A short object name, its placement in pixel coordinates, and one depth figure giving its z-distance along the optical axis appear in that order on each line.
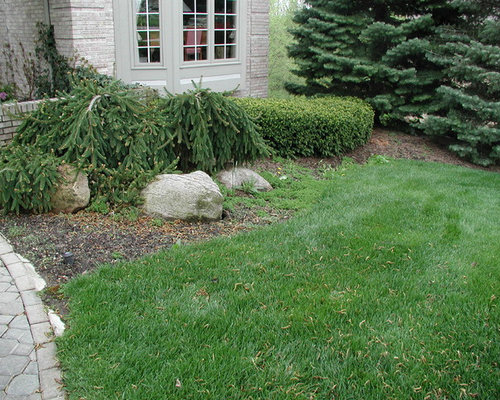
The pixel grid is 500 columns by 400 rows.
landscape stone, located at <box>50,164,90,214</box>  5.06
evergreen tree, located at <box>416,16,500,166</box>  8.46
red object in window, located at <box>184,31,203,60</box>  10.38
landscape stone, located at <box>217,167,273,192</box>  6.29
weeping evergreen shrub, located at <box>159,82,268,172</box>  5.89
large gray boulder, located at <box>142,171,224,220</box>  5.13
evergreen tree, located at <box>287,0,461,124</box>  9.50
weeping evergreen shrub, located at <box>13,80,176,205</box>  5.25
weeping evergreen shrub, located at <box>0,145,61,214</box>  4.83
